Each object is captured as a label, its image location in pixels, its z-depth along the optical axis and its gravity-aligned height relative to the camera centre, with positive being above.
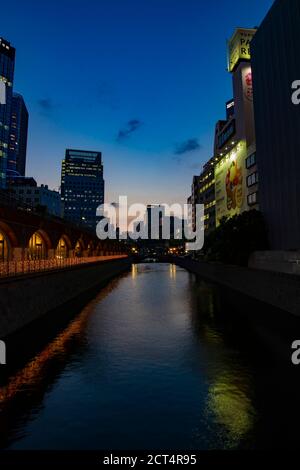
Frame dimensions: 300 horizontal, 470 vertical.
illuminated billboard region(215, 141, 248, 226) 66.38 +17.79
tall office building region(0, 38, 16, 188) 160.25 +69.17
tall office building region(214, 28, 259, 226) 62.41 +25.73
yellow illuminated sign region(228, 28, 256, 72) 68.44 +46.76
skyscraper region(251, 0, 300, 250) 35.38 +16.85
